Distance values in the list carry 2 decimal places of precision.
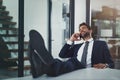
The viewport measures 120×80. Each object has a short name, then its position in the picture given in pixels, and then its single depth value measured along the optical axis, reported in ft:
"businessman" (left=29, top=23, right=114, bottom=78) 5.53
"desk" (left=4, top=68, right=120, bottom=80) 5.32
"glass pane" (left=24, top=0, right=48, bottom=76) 18.22
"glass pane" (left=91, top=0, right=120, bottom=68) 18.03
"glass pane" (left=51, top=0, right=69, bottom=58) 20.29
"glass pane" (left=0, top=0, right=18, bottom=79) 17.58
